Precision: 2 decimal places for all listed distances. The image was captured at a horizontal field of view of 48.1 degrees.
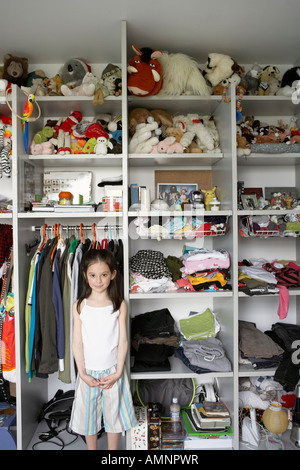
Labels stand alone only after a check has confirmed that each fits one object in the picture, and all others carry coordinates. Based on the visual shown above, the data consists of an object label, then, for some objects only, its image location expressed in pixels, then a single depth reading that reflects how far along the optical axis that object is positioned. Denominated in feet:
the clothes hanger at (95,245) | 7.09
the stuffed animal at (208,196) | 7.75
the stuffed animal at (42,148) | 7.36
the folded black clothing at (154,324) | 7.50
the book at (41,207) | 7.11
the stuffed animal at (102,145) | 7.20
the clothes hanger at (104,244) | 7.25
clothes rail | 7.50
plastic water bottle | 7.24
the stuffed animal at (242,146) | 7.32
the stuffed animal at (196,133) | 7.59
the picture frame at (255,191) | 8.50
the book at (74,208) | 7.11
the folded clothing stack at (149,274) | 7.08
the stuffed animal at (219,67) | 7.58
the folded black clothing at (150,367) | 7.00
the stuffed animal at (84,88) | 7.23
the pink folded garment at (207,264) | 7.20
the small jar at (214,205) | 7.39
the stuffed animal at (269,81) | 7.93
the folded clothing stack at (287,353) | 6.81
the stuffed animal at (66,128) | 7.73
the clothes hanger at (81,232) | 7.27
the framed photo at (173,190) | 8.32
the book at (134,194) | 7.43
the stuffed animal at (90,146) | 7.50
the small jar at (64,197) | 7.42
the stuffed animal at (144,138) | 7.32
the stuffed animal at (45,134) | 7.70
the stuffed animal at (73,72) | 7.86
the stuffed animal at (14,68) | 7.71
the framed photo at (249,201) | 7.75
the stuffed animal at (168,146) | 7.33
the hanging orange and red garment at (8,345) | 6.97
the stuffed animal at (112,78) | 7.36
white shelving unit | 6.86
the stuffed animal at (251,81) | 7.90
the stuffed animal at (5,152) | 7.41
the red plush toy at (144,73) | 7.06
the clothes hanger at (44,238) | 7.37
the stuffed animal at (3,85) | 6.97
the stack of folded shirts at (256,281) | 6.98
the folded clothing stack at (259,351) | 7.07
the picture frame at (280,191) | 8.53
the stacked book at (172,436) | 6.81
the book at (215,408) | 7.06
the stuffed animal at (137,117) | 7.70
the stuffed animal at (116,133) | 7.57
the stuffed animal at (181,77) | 7.50
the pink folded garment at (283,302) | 7.00
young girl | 6.14
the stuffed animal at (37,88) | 7.37
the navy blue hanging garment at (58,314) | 6.60
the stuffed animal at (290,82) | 7.47
